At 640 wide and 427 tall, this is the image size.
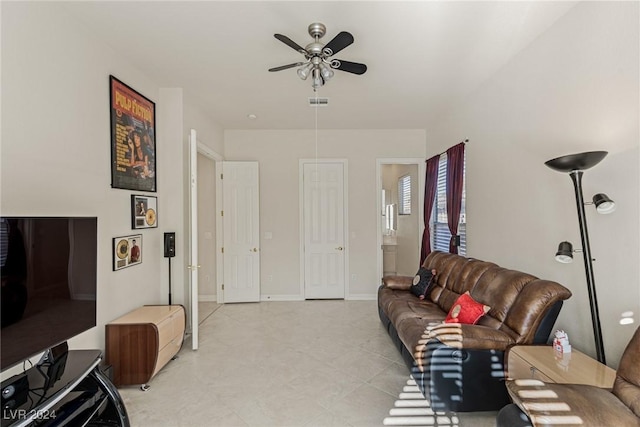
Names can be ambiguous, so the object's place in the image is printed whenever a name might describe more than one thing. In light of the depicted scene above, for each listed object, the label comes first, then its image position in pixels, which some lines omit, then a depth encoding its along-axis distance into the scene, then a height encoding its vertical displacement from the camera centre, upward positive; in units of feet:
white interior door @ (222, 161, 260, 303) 16.90 -1.19
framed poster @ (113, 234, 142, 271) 8.95 -1.30
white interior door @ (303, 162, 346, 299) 17.47 -1.22
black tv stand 4.52 -3.13
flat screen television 4.87 -1.35
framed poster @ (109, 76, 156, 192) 8.98 +2.36
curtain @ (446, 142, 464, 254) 12.82 +1.00
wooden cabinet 8.33 -3.91
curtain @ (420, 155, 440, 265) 15.81 +0.72
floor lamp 5.99 +0.05
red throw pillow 8.00 -2.78
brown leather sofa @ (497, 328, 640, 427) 4.30 -2.93
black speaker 10.86 -1.27
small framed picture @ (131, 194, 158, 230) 9.84 -0.03
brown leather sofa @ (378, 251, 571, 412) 6.84 -3.14
